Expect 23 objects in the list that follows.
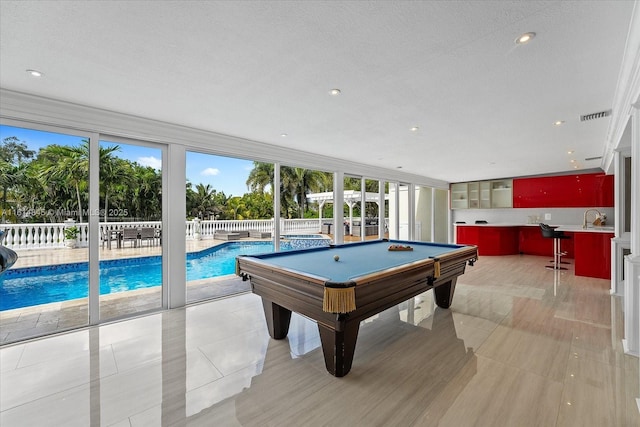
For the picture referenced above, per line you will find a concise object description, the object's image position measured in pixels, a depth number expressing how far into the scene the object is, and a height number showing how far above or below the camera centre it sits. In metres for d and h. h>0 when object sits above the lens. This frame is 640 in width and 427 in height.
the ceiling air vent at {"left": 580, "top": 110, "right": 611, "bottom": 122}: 3.21 +1.13
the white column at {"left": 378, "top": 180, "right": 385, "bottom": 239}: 7.26 +0.10
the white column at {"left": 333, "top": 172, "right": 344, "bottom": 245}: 6.13 +0.16
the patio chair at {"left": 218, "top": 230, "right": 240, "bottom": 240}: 5.71 -0.45
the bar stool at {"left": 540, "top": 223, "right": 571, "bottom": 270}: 6.15 -0.55
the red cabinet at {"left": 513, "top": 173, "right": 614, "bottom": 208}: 7.15 +0.57
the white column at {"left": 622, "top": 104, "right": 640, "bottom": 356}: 2.25 -0.46
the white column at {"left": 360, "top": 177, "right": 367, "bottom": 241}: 6.76 +0.07
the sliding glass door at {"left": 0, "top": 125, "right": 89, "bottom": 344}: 2.93 -0.13
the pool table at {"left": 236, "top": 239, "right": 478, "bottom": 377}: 2.02 -0.59
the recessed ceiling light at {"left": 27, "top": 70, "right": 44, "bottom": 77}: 2.30 +1.19
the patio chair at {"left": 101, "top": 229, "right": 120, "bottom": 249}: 3.43 -0.27
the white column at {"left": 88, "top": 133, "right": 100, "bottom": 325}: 3.18 -0.18
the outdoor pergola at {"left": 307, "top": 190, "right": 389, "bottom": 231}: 7.23 +0.42
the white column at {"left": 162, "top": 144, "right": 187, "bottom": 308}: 3.74 -0.19
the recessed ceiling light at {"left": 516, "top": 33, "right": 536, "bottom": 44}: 1.85 +1.17
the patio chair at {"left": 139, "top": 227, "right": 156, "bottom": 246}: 3.77 -0.28
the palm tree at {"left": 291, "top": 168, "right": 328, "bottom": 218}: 7.23 +0.83
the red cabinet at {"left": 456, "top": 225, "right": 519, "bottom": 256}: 7.89 -0.77
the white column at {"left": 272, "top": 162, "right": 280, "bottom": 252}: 4.91 +0.13
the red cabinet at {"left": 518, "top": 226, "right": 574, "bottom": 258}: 7.66 -0.91
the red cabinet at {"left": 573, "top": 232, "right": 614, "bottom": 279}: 5.14 -0.82
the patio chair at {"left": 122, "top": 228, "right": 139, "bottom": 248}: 3.61 -0.27
